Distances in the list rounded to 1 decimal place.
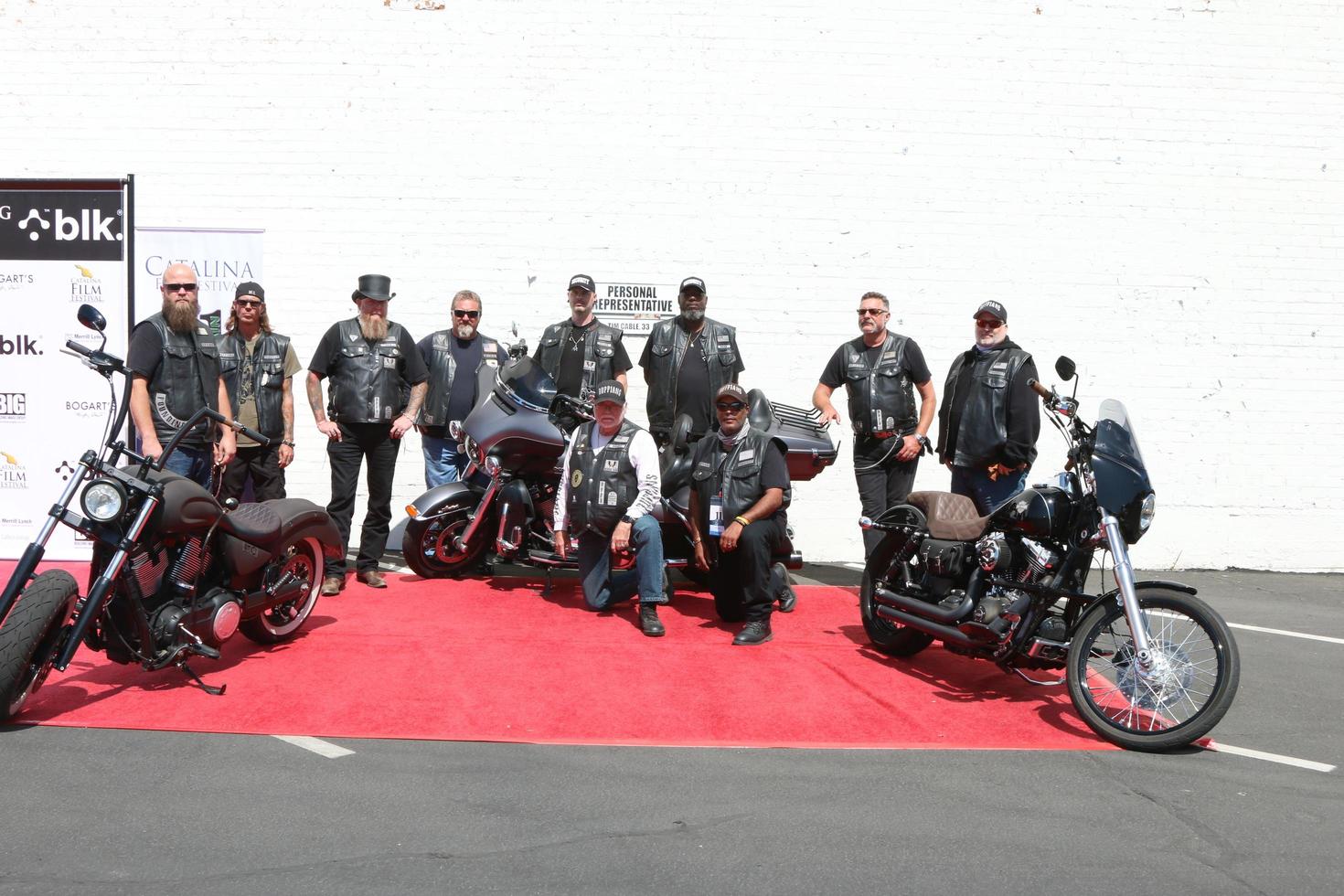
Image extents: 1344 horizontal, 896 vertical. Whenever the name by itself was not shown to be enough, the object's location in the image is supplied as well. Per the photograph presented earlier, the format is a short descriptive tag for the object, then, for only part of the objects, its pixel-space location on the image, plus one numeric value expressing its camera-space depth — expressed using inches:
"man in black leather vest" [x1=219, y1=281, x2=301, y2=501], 287.0
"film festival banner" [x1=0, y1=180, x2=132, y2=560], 306.2
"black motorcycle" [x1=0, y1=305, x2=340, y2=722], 181.6
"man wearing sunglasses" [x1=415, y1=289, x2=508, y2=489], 324.5
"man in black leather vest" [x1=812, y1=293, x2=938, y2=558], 291.4
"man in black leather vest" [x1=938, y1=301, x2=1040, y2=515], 263.0
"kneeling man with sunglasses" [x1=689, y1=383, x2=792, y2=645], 250.5
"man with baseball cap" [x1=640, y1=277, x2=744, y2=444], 315.0
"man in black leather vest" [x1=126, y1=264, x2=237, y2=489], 244.2
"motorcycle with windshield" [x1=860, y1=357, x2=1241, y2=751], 185.8
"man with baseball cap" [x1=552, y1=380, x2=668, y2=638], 260.5
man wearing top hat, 296.0
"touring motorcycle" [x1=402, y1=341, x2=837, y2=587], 285.1
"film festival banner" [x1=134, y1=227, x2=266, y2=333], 354.0
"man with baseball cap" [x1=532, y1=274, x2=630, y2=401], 318.7
